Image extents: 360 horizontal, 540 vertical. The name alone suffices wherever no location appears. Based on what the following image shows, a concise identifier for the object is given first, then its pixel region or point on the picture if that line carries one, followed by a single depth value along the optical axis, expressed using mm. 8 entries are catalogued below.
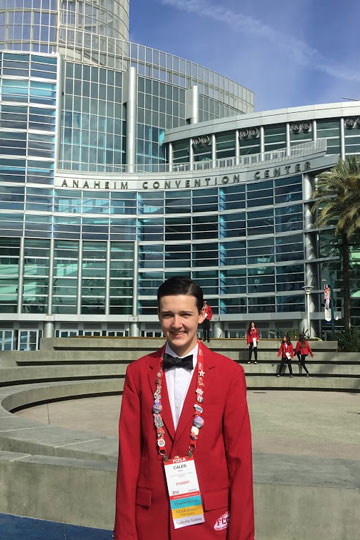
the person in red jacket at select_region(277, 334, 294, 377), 19625
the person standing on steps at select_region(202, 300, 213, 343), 24008
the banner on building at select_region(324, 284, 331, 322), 36528
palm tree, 30547
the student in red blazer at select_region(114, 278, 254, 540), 2629
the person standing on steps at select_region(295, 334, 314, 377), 19781
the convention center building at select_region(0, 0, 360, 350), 54188
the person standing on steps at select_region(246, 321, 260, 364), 20930
